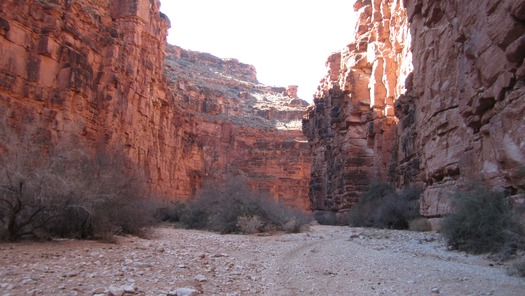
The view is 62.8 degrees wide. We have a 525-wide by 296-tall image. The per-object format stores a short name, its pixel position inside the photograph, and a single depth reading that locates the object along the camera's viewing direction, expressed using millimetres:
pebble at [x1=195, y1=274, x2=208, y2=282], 5438
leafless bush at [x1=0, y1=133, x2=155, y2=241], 7676
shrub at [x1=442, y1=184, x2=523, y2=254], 6645
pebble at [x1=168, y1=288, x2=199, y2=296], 4496
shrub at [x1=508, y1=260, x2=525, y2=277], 5222
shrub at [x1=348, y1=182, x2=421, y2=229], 16672
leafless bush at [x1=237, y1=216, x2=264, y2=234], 14570
